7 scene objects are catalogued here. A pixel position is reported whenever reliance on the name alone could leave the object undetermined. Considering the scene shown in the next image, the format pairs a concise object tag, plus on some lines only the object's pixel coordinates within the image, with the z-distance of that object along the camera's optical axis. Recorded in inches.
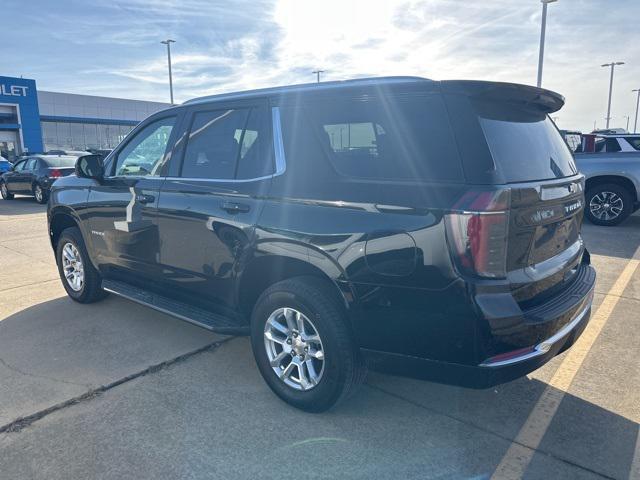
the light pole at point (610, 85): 1686.3
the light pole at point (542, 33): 753.6
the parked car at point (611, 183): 343.6
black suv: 91.0
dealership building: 1597.9
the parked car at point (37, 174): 563.8
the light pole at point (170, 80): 1444.1
